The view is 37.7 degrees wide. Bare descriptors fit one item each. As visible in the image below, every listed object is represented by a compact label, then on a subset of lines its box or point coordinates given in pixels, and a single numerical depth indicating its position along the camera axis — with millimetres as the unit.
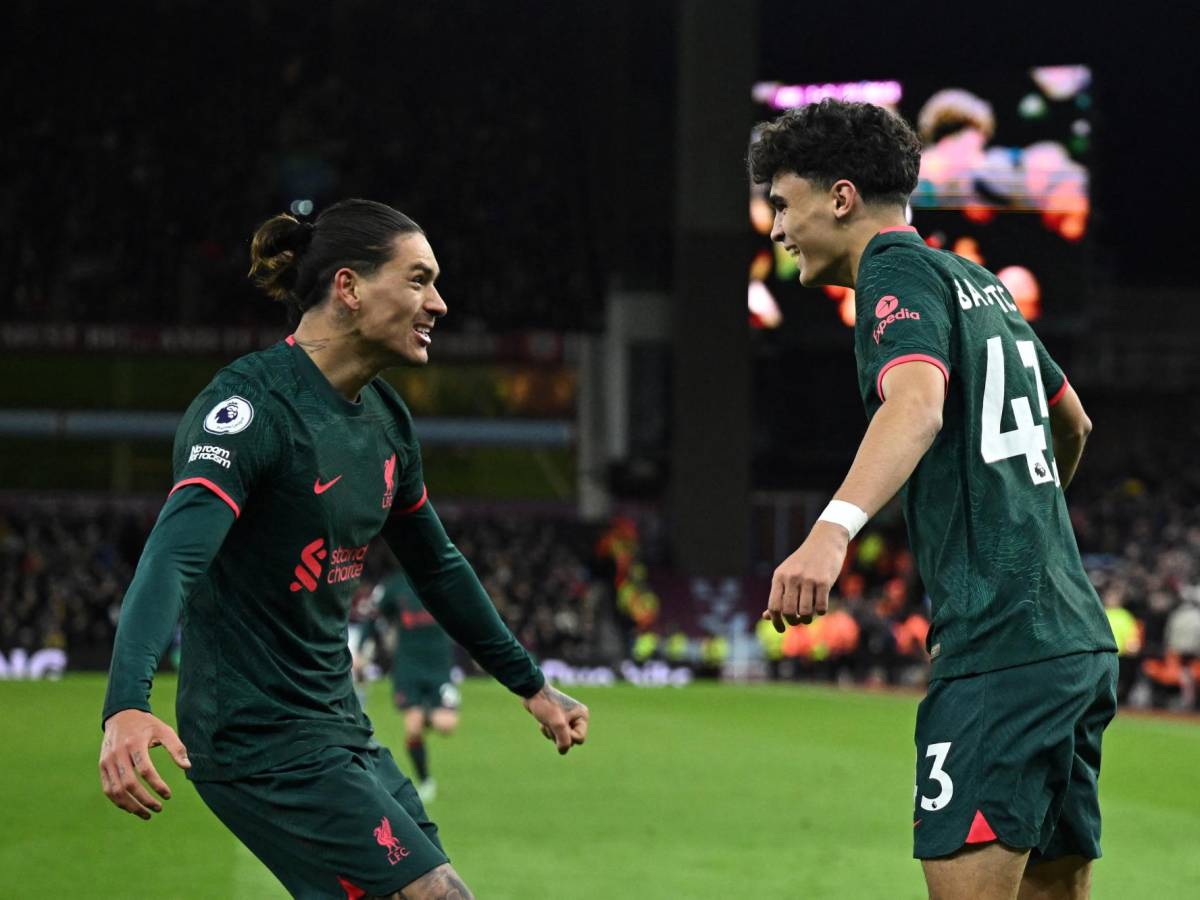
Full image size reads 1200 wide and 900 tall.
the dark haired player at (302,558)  3926
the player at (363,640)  13688
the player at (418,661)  14383
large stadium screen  30781
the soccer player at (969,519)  3734
